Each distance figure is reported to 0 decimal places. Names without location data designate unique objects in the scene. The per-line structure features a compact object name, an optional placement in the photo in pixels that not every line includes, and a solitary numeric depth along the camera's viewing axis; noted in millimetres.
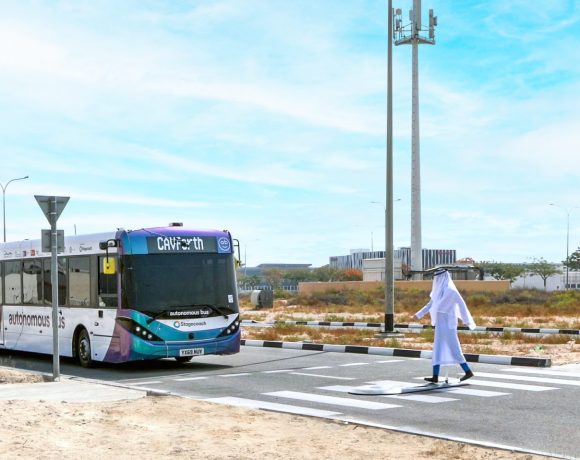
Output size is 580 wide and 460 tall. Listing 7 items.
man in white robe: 12773
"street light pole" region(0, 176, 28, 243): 54062
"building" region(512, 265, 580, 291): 114375
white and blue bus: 15625
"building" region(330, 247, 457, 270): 171375
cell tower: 70312
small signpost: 14024
